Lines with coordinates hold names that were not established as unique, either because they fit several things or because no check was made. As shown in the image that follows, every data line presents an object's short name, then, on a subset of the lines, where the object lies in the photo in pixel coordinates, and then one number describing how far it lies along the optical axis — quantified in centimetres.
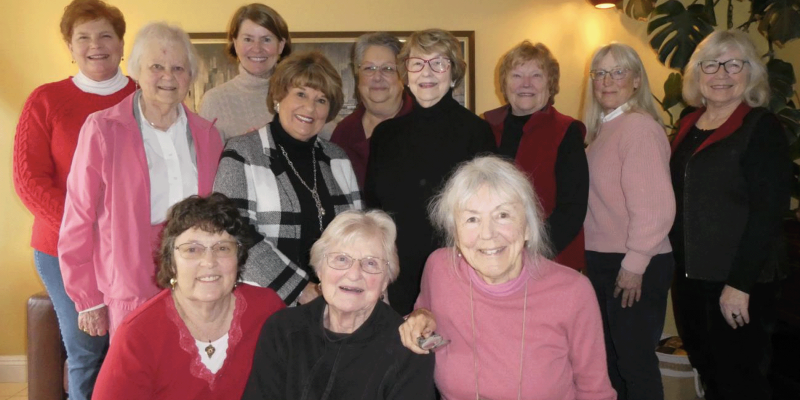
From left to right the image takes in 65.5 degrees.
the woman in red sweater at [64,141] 237
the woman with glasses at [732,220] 233
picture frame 396
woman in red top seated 174
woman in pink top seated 171
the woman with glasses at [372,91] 272
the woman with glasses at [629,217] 244
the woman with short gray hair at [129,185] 211
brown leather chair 297
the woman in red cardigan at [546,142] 238
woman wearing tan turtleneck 271
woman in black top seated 168
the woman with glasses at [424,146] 218
